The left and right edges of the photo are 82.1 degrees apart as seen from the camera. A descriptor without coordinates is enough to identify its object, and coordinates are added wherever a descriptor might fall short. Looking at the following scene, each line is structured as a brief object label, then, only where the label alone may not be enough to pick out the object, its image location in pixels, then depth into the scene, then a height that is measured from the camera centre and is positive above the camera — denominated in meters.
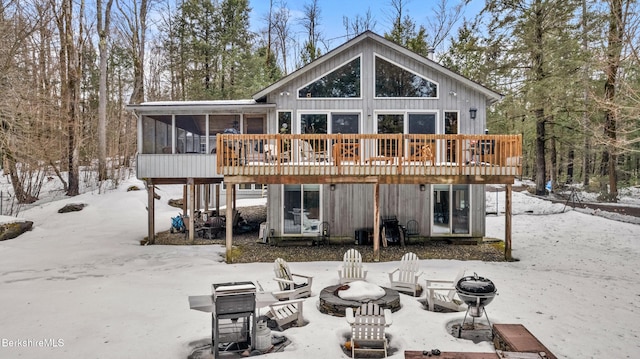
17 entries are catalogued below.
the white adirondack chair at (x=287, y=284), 7.14 -2.20
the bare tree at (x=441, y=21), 27.91 +11.83
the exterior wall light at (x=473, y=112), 12.17 +2.09
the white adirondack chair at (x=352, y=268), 8.18 -2.06
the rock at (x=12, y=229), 12.33 -1.80
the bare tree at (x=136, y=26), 22.73 +9.74
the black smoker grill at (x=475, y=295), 5.71 -1.86
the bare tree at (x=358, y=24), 29.67 +12.50
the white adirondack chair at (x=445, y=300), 6.72 -2.31
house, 12.17 +1.78
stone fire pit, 6.52 -2.28
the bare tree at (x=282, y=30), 30.25 +12.15
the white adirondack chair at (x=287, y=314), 5.96 -2.30
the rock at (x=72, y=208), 16.02 -1.35
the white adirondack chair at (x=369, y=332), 5.18 -2.22
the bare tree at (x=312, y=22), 29.45 +12.47
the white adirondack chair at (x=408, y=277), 7.63 -2.17
